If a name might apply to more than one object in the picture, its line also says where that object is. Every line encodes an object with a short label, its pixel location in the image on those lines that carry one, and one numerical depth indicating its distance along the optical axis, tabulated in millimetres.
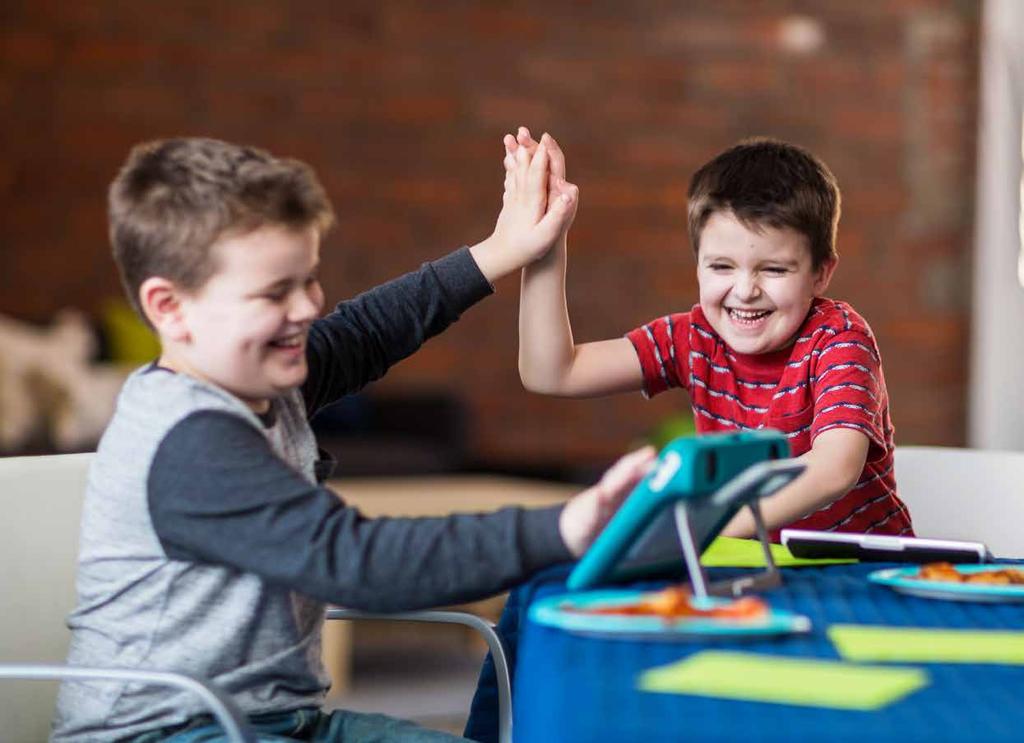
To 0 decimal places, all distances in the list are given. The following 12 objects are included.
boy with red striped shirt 2520
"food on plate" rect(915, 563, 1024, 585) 2084
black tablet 2229
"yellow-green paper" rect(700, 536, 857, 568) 2219
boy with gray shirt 2010
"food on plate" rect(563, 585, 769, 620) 1933
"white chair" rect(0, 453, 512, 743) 2266
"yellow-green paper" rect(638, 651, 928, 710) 1772
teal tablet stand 1948
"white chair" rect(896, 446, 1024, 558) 2683
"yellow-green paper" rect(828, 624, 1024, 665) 1875
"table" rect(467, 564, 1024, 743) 1717
